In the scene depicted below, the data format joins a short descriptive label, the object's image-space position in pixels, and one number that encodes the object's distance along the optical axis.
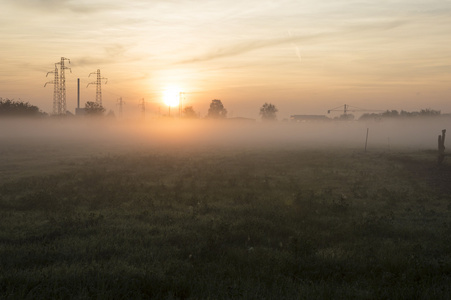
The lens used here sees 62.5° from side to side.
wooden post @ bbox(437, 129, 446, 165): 25.27
